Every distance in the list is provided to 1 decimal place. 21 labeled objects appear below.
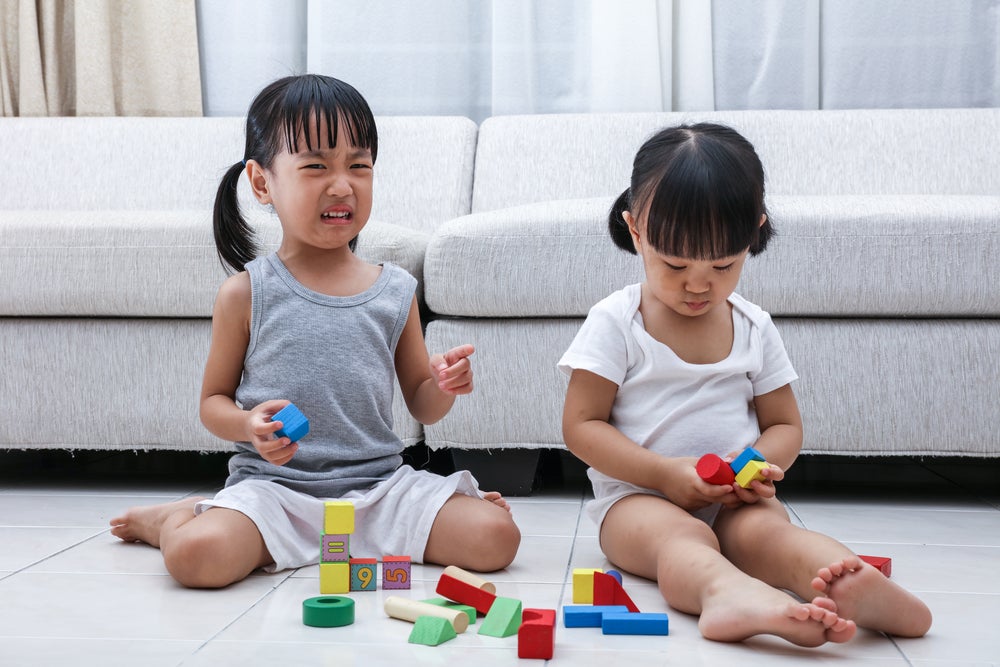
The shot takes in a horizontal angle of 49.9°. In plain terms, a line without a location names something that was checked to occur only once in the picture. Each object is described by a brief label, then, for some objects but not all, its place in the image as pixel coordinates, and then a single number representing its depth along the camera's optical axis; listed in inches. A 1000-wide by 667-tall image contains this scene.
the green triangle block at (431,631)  36.7
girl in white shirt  42.7
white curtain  97.0
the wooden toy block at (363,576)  44.5
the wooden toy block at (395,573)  45.0
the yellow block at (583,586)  41.3
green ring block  38.6
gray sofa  61.7
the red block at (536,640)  35.2
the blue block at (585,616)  39.2
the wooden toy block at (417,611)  38.1
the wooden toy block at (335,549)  44.1
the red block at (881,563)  45.2
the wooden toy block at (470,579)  41.2
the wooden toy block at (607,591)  40.9
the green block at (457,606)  39.8
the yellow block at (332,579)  44.0
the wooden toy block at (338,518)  43.3
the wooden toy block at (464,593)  40.5
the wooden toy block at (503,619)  37.9
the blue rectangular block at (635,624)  38.0
